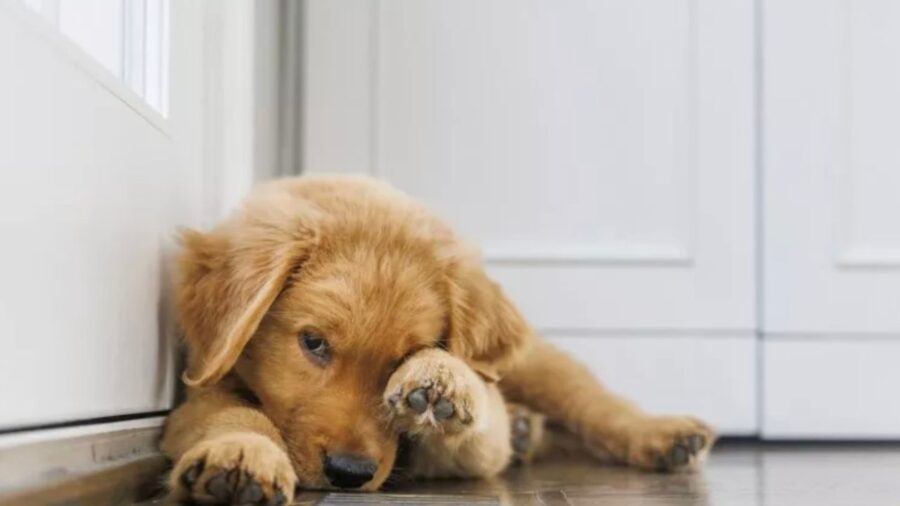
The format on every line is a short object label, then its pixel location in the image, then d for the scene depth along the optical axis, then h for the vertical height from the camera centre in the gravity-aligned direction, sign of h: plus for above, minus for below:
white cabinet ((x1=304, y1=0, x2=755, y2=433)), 3.31 +0.32
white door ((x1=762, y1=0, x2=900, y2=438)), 3.30 +0.17
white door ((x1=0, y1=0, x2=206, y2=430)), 1.42 +0.11
